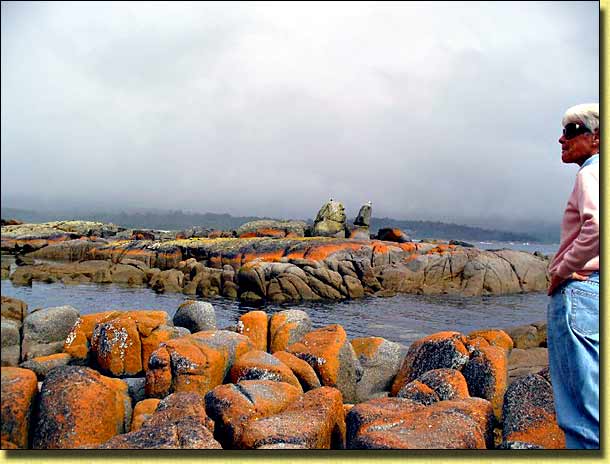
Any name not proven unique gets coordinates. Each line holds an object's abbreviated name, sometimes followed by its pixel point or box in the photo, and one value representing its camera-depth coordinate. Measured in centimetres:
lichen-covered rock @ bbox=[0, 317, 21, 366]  372
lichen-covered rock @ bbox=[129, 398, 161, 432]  414
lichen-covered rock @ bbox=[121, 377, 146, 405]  480
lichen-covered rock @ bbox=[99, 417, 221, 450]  321
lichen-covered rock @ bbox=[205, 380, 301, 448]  377
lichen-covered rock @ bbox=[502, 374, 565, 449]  350
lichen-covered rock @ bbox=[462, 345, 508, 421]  468
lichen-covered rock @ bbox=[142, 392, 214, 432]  357
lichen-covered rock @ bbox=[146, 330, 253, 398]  479
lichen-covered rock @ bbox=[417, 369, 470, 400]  444
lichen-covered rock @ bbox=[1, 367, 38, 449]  354
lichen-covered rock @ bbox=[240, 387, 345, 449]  337
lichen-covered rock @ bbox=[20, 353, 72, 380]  484
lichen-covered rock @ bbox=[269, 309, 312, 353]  647
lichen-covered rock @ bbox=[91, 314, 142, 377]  561
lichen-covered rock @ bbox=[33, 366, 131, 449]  369
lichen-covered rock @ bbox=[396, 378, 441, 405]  441
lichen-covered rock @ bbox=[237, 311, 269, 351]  646
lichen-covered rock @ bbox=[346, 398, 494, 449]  326
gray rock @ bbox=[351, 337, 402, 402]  574
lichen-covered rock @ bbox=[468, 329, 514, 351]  648
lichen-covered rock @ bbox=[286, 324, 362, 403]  538
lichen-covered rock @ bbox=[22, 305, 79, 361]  486
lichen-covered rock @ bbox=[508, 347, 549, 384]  606
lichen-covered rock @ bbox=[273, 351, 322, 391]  510
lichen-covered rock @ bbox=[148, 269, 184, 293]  891
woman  239
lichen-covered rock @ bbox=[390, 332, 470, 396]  520
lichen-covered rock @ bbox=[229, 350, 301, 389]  477
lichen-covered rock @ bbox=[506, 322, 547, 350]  905
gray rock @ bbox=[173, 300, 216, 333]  696
